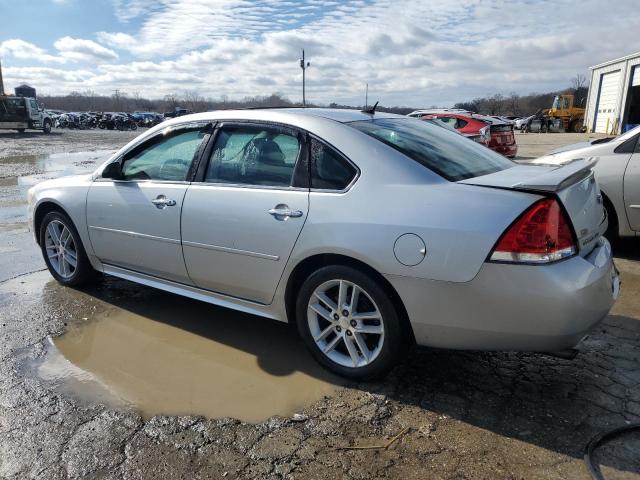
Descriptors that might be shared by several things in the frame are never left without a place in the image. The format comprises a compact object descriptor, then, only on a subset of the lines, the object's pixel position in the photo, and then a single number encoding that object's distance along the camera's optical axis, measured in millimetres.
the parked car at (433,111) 13801
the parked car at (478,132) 12109
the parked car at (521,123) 48200
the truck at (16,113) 37500
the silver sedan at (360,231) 2568
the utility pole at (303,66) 44875
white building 34500
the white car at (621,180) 5324
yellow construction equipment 45344
